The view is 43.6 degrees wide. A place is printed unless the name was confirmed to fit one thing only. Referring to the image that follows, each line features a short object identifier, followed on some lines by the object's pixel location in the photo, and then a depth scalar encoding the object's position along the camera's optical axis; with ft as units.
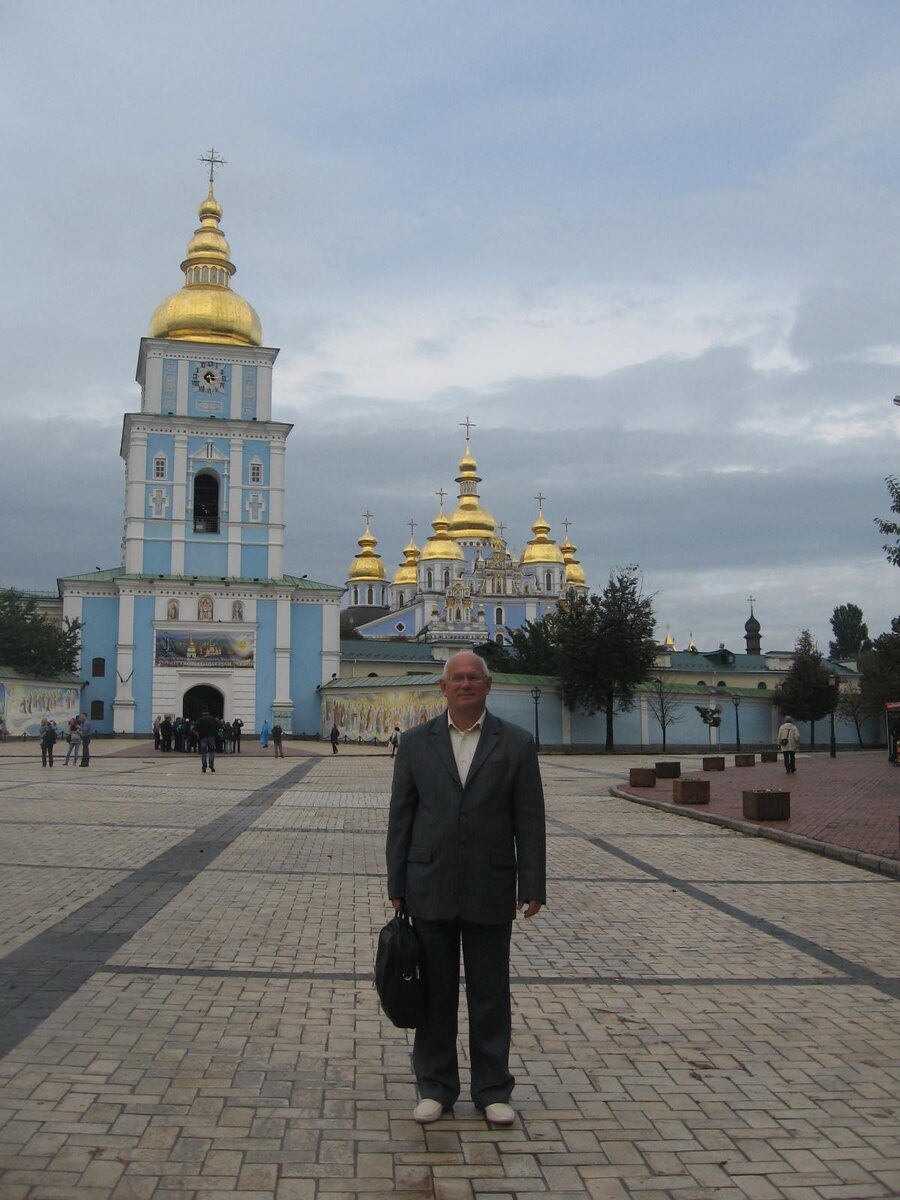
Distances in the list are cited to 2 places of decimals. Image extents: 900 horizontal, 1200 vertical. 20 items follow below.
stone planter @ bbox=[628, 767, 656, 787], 73.72
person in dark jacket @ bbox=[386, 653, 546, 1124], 14.47
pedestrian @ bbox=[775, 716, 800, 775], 81.87
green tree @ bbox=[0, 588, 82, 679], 154.30
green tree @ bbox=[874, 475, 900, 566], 70.54
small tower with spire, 295.48
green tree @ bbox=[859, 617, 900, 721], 117.19
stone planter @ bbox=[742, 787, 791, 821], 50.98
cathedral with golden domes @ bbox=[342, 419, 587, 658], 298.56
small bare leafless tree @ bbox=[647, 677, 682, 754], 163.32
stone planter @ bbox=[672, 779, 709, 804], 60.90
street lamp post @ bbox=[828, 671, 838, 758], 112.25
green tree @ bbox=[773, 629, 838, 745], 169.99
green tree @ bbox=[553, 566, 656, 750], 151.84
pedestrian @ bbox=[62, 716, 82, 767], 91.18
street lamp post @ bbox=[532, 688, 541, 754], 148.56
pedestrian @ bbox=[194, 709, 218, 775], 86.61
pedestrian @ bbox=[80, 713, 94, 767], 88.76
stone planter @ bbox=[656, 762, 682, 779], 80.69
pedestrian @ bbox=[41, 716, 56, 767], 88.01
